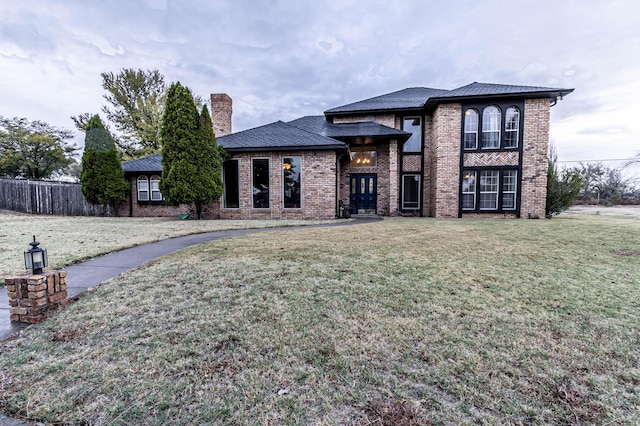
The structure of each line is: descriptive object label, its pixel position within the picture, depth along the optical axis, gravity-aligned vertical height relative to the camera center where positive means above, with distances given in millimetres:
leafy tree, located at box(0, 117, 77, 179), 20250 +3598
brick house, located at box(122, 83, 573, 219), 12016 +1517
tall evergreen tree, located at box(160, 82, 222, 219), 11359 +1835
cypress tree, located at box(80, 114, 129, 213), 13516 +1414
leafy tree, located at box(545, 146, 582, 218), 12203 +310
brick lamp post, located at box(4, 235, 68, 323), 2363 -820
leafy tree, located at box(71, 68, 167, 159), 23594 +7666
